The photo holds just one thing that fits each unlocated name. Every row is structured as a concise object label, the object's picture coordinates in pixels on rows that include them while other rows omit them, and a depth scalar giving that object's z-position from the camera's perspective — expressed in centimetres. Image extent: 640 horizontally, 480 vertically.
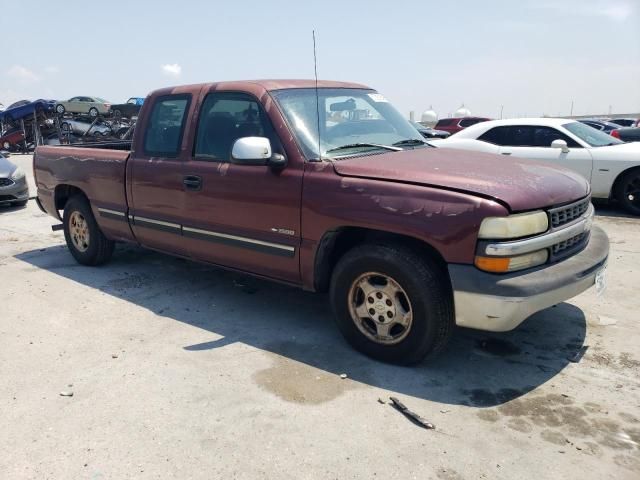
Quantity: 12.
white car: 822
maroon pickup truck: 305
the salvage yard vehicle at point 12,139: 2167
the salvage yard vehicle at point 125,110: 1736
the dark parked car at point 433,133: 1612
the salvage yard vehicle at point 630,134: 1362
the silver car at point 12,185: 968
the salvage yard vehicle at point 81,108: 1966
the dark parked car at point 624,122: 2391
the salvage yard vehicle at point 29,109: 2055
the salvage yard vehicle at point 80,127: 1949
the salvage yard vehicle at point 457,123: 1953
